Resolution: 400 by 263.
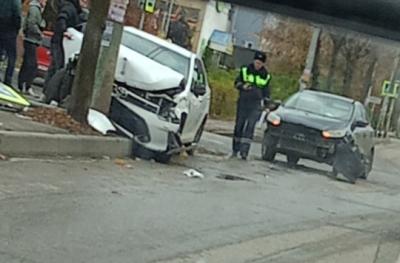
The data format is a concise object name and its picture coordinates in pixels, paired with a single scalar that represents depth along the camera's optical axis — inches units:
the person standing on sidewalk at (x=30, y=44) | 514.9
